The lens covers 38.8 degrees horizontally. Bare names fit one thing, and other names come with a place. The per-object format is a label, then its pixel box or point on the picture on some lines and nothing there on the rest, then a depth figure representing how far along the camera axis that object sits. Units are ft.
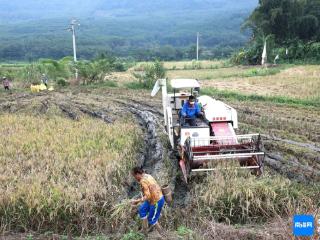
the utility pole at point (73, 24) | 93.80
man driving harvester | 33.94
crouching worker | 22.02
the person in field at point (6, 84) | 81.97
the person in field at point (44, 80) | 81.71
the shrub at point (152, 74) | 82.69
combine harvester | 28.25
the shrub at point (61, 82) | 87.42
